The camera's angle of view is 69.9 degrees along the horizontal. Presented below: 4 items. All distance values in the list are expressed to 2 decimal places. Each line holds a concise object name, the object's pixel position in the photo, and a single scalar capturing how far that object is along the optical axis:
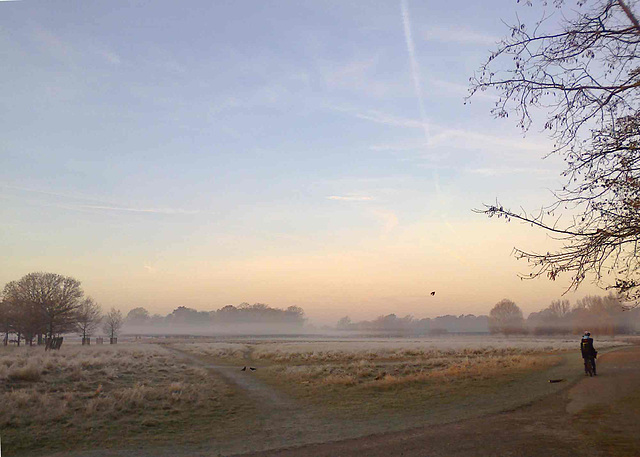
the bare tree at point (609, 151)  8.23
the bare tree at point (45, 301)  56.06
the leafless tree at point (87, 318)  65.49
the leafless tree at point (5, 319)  54.80
